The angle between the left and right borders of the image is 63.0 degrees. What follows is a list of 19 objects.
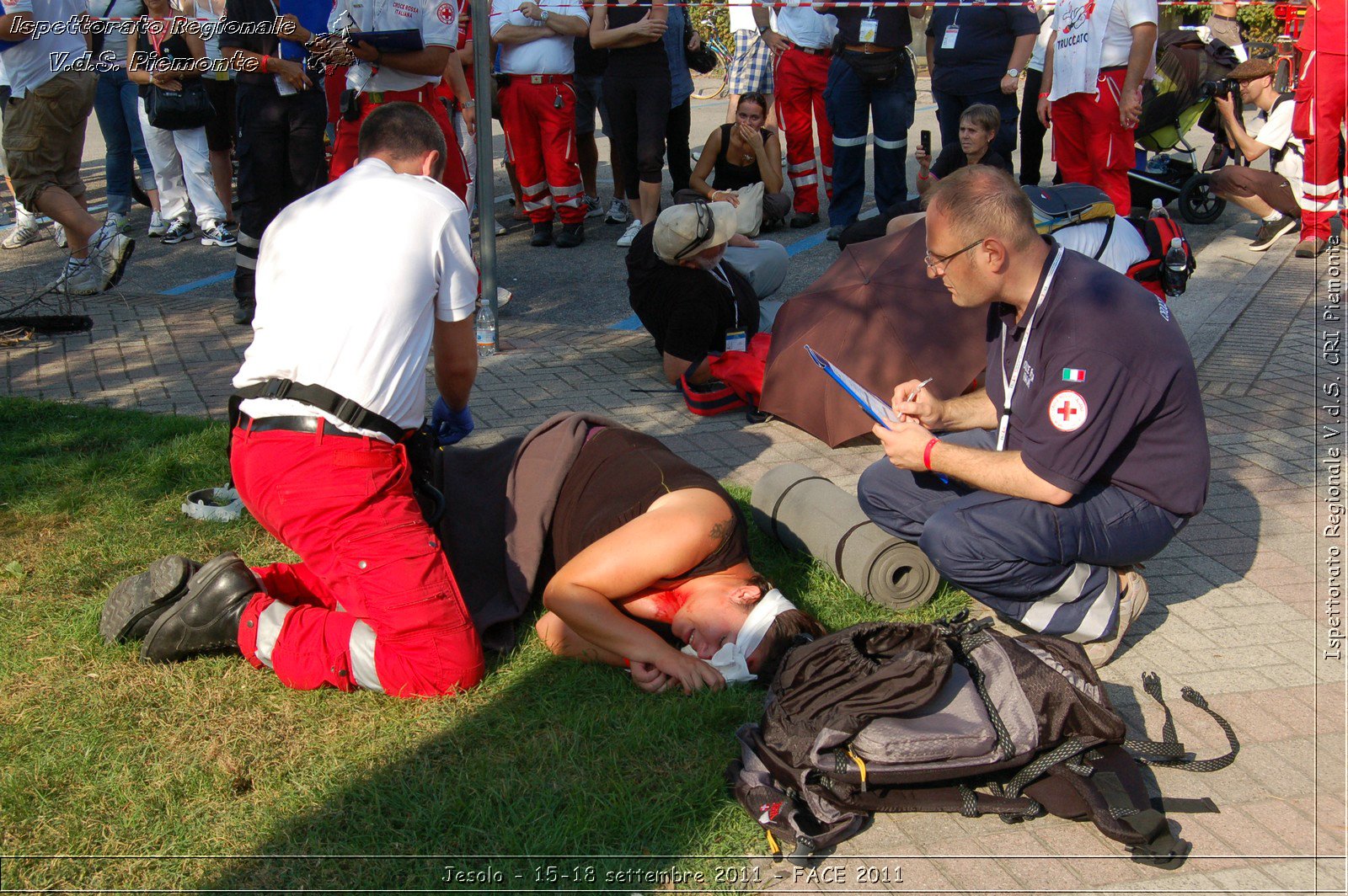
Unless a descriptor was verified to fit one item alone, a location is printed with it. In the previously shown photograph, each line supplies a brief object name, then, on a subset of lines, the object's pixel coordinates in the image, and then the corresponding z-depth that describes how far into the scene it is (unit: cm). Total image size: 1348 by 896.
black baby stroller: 883
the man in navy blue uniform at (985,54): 770
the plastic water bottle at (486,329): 638
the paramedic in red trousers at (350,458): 322
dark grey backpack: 267
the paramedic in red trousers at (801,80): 891
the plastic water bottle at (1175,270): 505
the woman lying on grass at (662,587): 323
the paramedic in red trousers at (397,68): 638
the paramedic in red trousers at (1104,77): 706
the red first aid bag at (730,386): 541
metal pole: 586
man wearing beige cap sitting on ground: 561
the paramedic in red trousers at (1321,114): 736
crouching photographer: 809
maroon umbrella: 486
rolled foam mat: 373
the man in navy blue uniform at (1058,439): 311
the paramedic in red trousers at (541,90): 825
